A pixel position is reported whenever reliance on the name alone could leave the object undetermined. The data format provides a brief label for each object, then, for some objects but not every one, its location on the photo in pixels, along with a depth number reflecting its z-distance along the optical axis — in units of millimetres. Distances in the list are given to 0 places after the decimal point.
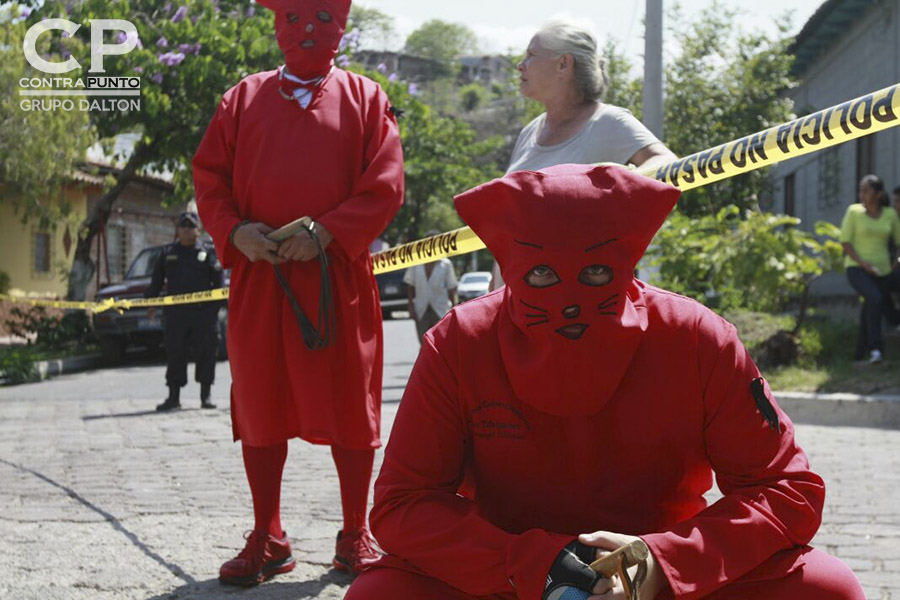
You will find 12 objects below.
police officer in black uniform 10289
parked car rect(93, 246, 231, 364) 15570
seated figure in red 2176
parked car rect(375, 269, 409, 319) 29047
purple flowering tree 17297
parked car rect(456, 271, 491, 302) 36469
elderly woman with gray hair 3865
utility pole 11141
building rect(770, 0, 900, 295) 16047
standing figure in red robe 3900
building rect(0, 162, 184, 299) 25625
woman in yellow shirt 10234
